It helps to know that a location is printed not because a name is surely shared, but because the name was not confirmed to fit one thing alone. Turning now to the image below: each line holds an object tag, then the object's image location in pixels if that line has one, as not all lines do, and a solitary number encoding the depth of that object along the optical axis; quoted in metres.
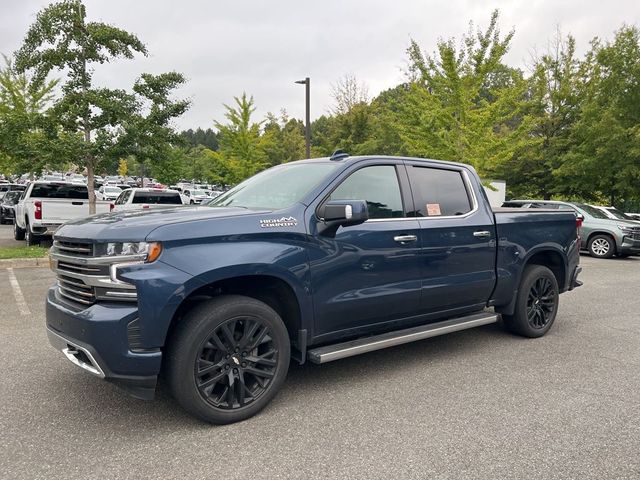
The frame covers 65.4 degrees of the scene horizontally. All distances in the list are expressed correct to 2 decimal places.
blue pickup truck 3.07
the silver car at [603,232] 13.41
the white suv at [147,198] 14.44
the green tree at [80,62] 11.98
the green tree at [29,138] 11.57
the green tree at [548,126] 20.95
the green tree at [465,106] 15.93
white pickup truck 12.38
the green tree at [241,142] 24.62
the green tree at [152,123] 12.43
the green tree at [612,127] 17.23
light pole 18.73
